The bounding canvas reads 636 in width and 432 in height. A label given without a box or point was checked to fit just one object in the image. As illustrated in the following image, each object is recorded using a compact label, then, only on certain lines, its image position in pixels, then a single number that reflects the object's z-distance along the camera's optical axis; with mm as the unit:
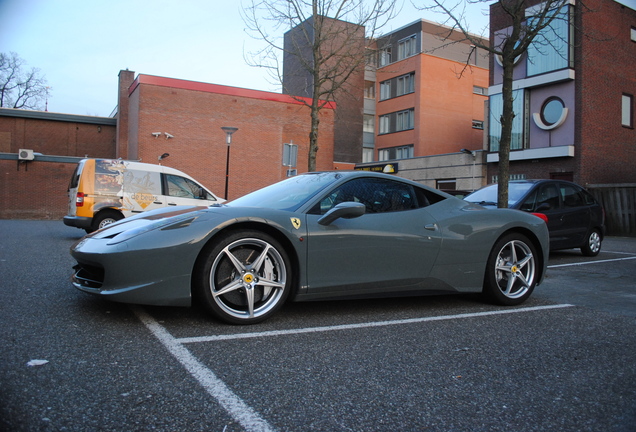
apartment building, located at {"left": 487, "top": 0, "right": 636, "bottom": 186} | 23297
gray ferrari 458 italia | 3539
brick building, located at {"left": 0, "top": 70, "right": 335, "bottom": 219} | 24688
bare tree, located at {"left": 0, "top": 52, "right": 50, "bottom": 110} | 41812
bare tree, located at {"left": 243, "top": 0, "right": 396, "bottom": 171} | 16406
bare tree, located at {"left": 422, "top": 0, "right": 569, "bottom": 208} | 8383
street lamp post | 17653
